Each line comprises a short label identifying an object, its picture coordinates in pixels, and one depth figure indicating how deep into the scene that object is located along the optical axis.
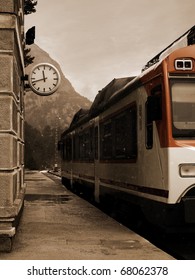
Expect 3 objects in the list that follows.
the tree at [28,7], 14.41
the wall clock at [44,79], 14.68
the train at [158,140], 8.51
